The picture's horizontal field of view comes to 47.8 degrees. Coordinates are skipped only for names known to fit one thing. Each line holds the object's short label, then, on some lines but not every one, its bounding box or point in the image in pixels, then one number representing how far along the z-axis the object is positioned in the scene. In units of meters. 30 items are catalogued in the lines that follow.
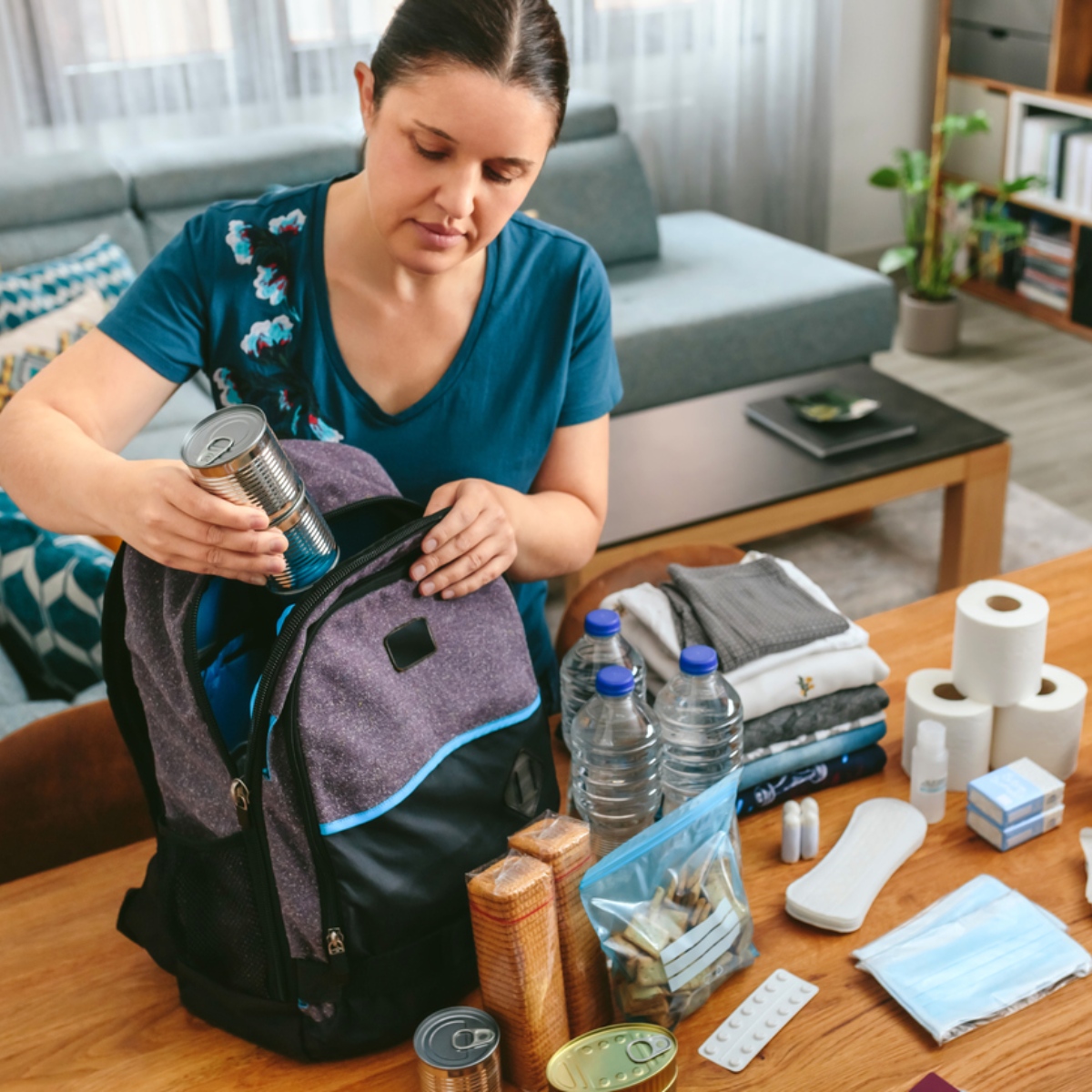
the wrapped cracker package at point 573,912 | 0.84
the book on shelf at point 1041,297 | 4.20
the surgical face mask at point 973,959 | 0.90
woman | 0.95
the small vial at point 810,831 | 1.06
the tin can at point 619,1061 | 0.78
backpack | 0.83
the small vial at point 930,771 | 1.10
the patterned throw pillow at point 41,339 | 2.63
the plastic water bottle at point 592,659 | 1.01
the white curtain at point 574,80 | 3.65
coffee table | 2.36
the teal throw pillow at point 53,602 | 1.70
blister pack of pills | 0.88
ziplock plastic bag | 0.86
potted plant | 4.01
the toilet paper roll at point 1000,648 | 1.13
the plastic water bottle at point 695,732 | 1.03
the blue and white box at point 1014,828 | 1.06
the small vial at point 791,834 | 1.06
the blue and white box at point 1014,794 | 1.05
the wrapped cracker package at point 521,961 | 0.80
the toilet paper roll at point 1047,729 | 1.14
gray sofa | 3.18
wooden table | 0.87
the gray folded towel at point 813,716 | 1.13
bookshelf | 4.05
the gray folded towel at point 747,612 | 1.15
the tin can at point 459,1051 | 0.81
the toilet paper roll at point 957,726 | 1.14
